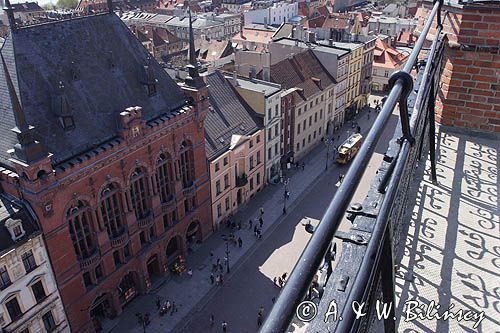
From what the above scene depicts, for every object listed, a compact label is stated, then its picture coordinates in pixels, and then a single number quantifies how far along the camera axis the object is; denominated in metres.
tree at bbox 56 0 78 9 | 160.71
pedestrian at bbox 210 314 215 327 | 31.83
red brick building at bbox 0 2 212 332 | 25.94
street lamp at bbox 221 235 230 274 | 37.18
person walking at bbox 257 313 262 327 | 31.53
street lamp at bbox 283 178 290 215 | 45.00
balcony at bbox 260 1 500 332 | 2.45
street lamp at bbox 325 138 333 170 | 58.15
